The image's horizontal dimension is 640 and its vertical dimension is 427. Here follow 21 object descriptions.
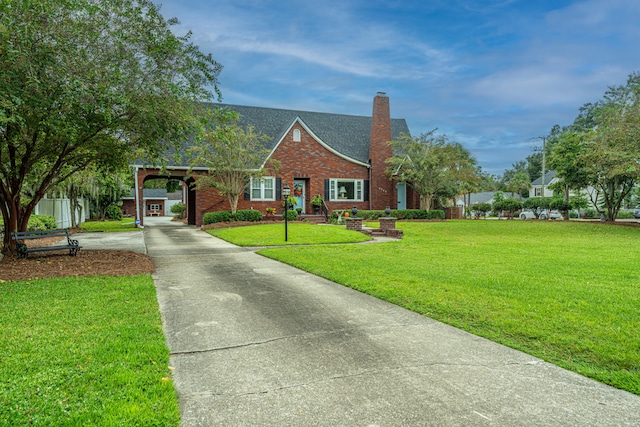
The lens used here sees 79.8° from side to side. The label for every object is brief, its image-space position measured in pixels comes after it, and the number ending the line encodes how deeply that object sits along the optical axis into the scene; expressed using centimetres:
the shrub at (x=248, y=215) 2142
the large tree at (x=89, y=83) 716
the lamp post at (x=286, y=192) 1443
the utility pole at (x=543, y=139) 4819
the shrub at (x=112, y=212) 3803
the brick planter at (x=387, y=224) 1638
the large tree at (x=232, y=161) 2048
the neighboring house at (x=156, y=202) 5961
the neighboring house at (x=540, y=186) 5394
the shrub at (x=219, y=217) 2133
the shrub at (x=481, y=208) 4091
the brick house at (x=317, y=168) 2447
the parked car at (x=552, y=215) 3428
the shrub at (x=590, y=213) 3747
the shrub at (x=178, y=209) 3966
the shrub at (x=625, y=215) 3697
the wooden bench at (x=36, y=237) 943
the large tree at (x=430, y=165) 2511
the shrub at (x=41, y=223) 1526
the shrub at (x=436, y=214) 2641
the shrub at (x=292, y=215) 2216
